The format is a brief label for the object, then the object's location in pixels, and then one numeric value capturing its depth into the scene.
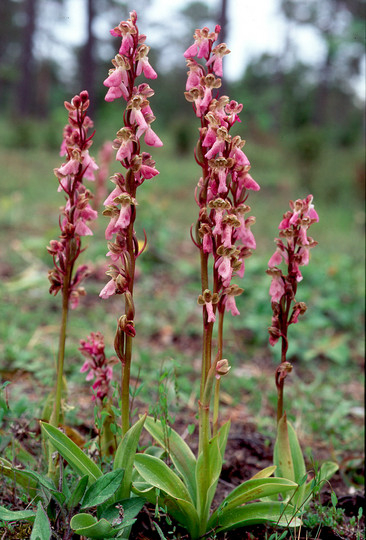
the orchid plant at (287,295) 0.60
